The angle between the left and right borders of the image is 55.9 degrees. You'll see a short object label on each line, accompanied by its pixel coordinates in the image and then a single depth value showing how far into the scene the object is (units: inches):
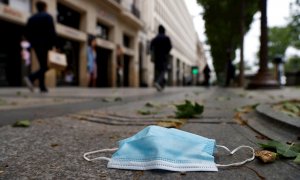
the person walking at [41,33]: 250.7
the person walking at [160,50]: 336.9
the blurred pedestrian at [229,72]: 727.5
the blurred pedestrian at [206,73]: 738.3
